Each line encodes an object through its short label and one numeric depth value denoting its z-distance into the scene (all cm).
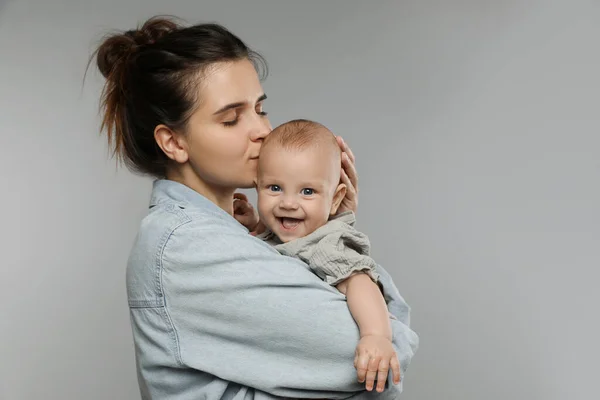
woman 192
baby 204
